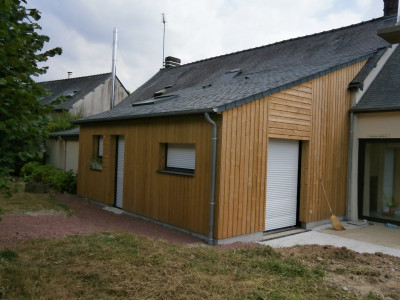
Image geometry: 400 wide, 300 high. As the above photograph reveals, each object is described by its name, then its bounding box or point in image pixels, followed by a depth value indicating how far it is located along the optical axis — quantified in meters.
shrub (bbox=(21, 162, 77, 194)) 13.58
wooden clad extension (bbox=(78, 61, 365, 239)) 7.16
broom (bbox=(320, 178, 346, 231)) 8.91
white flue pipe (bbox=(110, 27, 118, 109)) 20.67
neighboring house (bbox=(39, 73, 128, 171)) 17.39
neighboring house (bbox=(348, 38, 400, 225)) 9.62
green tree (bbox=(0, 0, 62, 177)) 3.20
